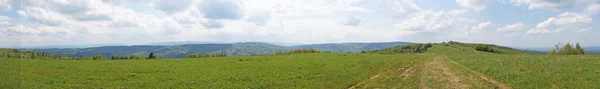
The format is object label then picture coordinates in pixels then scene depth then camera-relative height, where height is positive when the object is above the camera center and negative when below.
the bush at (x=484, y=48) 107.06 -1.97
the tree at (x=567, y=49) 95.25 -2.11
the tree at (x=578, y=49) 95.39 -2.13
